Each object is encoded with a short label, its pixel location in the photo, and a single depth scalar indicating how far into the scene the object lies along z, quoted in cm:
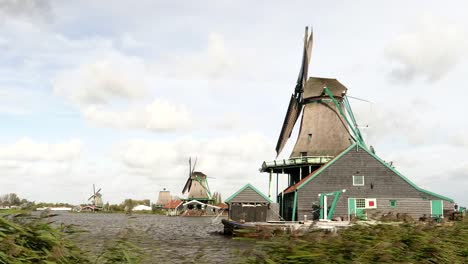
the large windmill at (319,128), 3717
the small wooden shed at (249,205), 3384
